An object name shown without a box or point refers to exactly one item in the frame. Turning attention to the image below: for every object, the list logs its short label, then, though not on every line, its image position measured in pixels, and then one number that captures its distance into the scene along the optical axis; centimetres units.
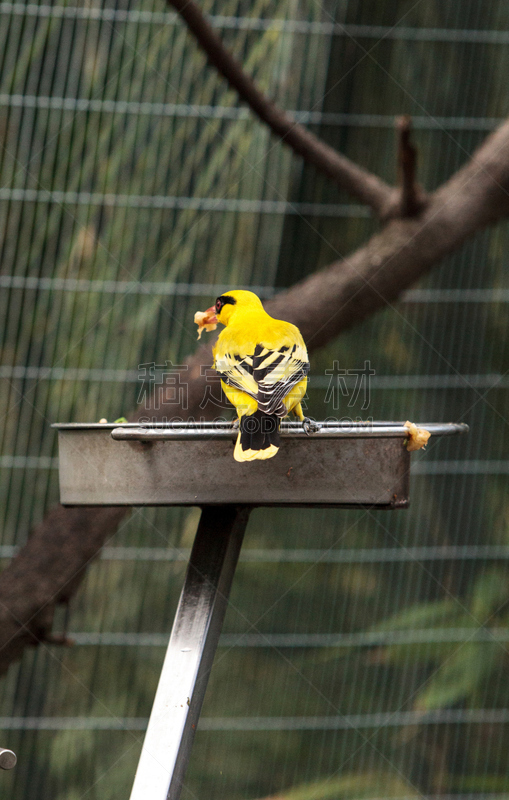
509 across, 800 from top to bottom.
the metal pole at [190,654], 711
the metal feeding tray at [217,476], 724
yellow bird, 725
